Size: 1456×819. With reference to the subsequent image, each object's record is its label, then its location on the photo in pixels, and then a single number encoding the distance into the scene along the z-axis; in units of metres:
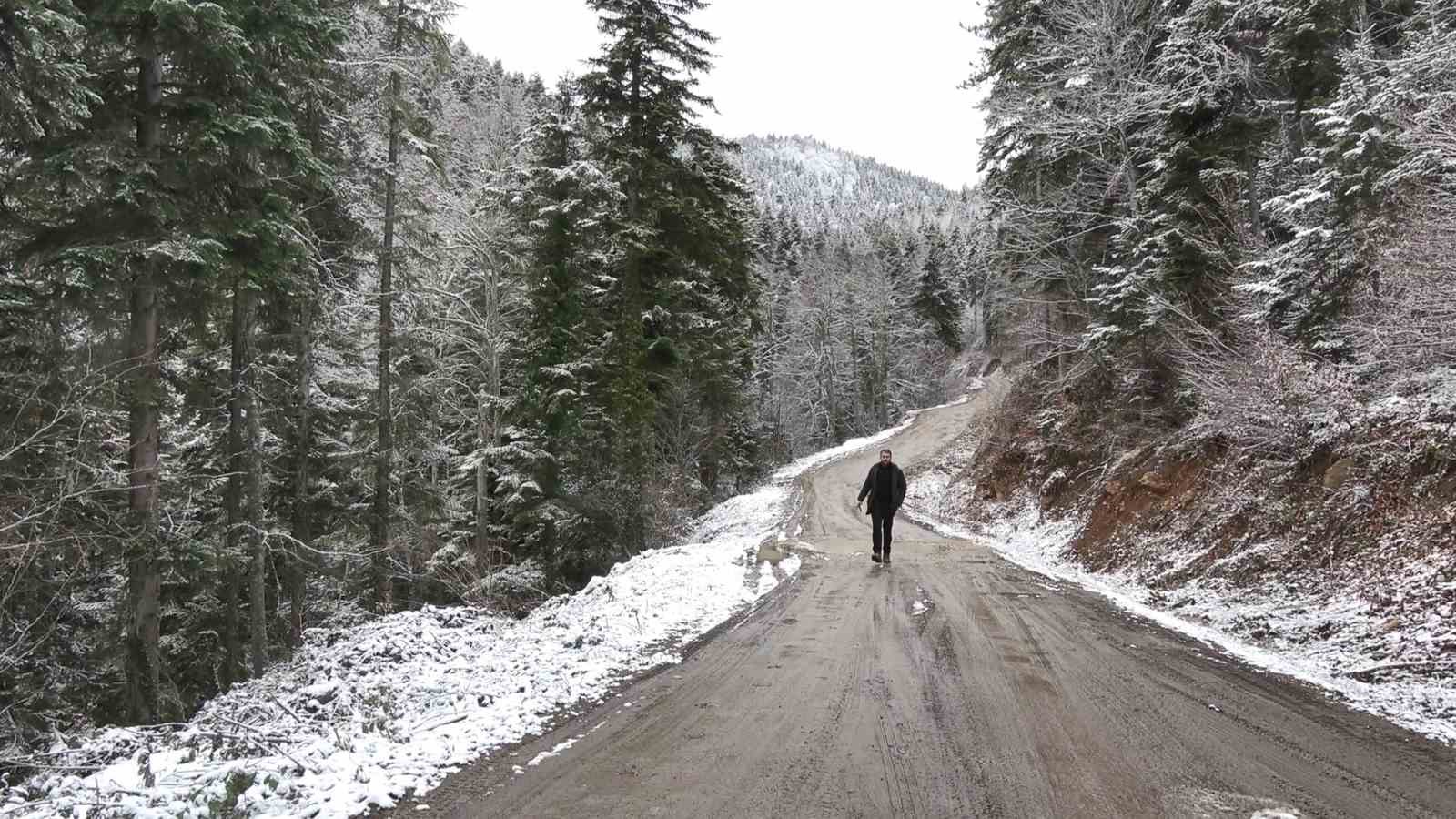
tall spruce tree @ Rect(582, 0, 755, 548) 18.03
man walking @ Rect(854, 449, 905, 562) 12.30
